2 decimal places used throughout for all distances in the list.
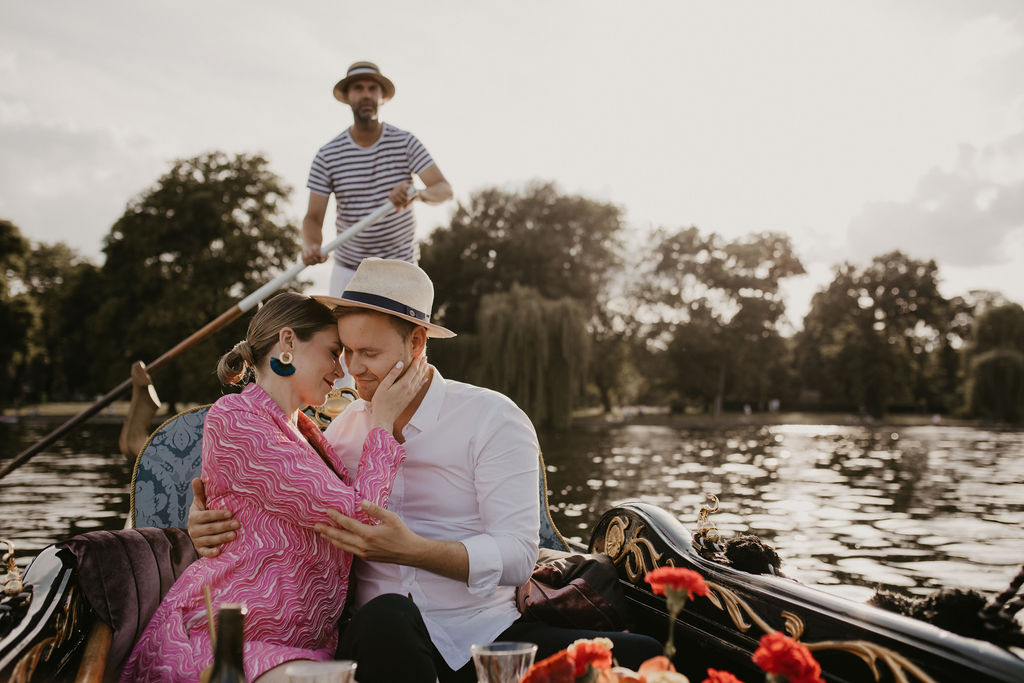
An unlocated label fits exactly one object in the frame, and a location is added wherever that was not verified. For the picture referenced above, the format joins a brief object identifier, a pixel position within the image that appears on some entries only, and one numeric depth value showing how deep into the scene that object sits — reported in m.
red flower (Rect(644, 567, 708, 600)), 1.10
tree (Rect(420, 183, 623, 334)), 28.23
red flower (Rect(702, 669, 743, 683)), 1.02
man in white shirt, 1.92
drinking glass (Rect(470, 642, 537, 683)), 1.23
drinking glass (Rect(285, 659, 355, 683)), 1.10
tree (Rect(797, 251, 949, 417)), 41.56
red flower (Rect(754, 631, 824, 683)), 0.98
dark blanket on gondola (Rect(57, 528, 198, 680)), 1.91
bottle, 0.92
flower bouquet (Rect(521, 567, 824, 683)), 0.99
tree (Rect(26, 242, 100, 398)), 27.36
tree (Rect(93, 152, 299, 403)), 22.62
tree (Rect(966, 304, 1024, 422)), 33.28
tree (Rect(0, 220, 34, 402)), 25.25
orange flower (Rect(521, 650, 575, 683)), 1.08
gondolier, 3.80
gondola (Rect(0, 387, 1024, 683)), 1.49
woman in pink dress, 1.79
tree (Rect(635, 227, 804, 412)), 37.00
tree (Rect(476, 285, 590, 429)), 18.88
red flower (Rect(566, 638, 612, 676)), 1.08
